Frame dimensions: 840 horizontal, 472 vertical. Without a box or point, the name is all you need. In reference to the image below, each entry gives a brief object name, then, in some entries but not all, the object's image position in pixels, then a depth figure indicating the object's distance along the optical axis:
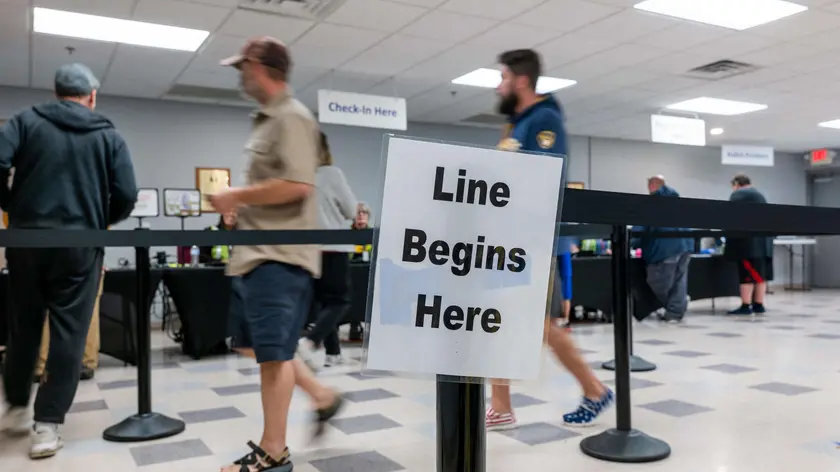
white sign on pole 0.67
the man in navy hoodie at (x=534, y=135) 2.18
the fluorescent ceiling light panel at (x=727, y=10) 4.77
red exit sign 12.28
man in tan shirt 1.76
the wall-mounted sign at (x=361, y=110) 6.56
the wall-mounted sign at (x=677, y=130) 8.19
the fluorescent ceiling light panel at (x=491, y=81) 6.69
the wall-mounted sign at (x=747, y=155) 10.49
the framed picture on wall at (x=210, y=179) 8.06
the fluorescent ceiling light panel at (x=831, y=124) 9.59
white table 10.65
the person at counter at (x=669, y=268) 5.57
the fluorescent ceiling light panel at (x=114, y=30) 4.94
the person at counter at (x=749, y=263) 6.68
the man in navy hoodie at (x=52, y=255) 2.18
